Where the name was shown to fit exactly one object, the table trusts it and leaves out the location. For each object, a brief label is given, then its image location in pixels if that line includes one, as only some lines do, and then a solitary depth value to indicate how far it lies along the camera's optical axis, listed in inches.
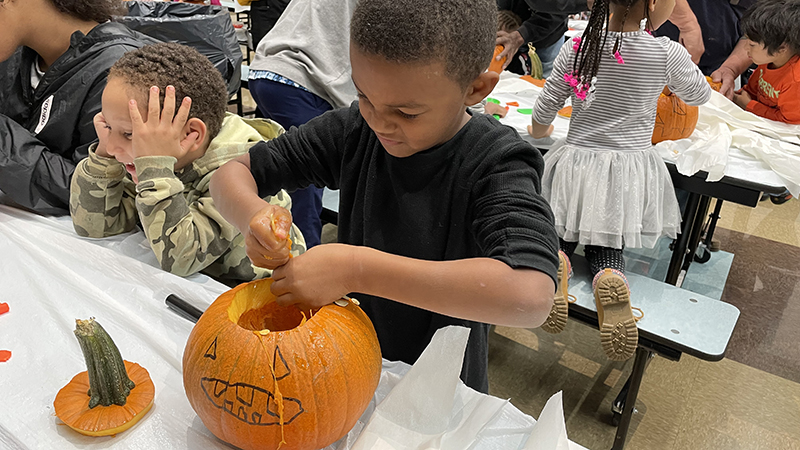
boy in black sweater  27.8
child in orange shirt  91.1
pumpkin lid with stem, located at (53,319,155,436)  29.9
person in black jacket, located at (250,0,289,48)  152.7
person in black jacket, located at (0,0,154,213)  54.4
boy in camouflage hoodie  43.6
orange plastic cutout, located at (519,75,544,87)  113.5
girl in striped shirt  67.1
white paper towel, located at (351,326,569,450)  31.0
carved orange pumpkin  27.5
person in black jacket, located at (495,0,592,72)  107.7
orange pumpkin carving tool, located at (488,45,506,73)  106.6
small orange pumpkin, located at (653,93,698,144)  82.9
